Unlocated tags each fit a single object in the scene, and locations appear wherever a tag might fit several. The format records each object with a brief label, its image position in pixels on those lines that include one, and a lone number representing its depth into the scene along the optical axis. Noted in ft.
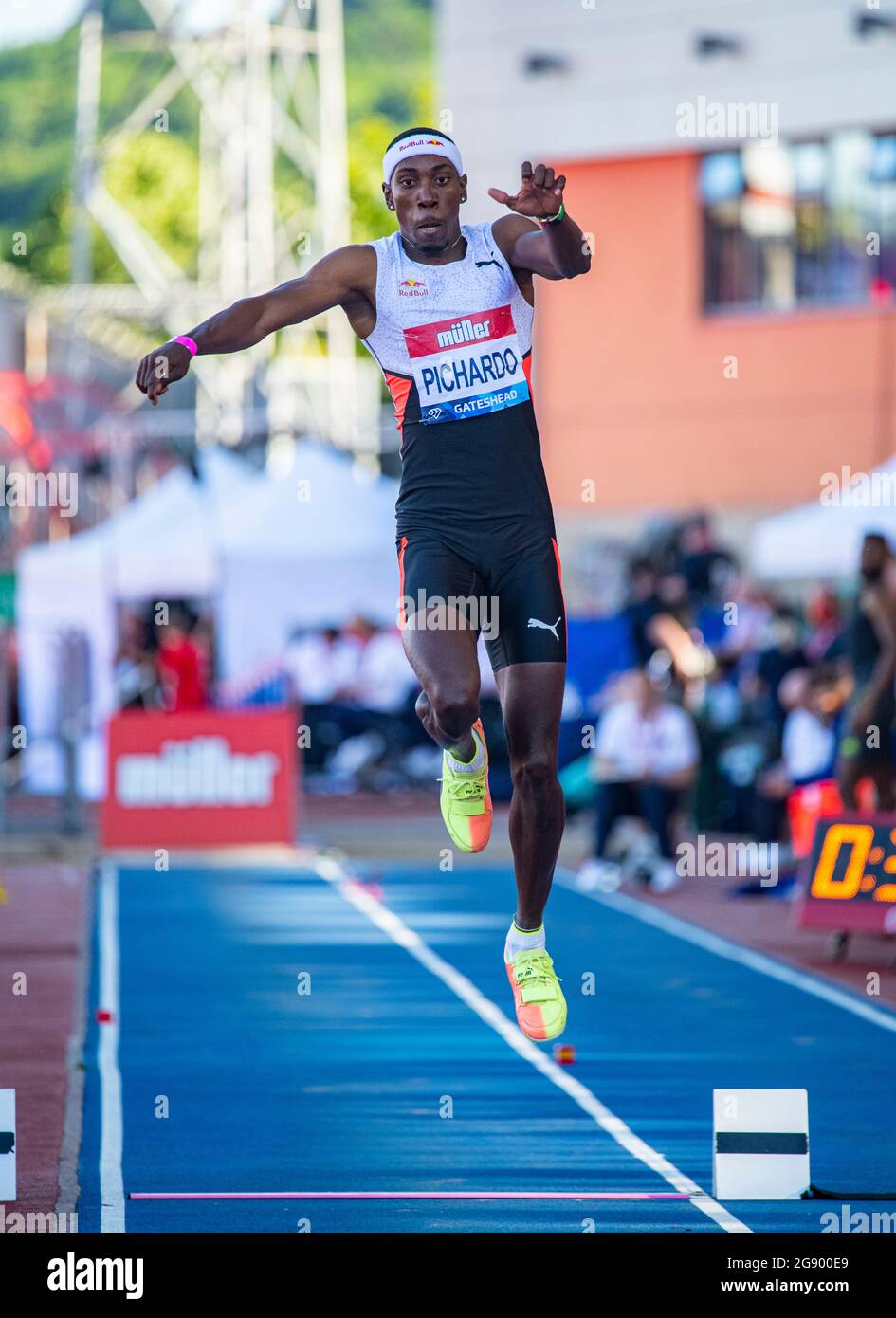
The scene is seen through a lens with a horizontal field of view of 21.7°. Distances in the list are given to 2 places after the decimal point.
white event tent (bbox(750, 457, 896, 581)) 59.47
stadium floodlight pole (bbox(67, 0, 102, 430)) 97.91
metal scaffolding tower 93.30
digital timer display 41.39
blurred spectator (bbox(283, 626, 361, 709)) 78.23
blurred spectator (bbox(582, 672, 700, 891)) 54.44
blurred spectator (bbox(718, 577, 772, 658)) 65.77
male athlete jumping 21.99
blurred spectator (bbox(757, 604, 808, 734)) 58.70
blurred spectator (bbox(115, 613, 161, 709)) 74.84
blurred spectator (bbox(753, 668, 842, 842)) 52.65
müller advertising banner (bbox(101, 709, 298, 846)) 63.00
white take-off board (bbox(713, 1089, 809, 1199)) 23.48
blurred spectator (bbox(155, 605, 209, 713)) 68.33
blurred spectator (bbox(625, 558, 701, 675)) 64.21
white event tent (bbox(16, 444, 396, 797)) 74.18
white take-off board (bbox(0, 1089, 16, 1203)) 22.92
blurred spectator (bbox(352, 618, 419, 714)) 76.79
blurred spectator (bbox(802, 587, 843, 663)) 59.93
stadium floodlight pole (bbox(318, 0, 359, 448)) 104.37
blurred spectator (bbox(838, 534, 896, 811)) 44.19
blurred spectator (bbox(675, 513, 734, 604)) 71.92
